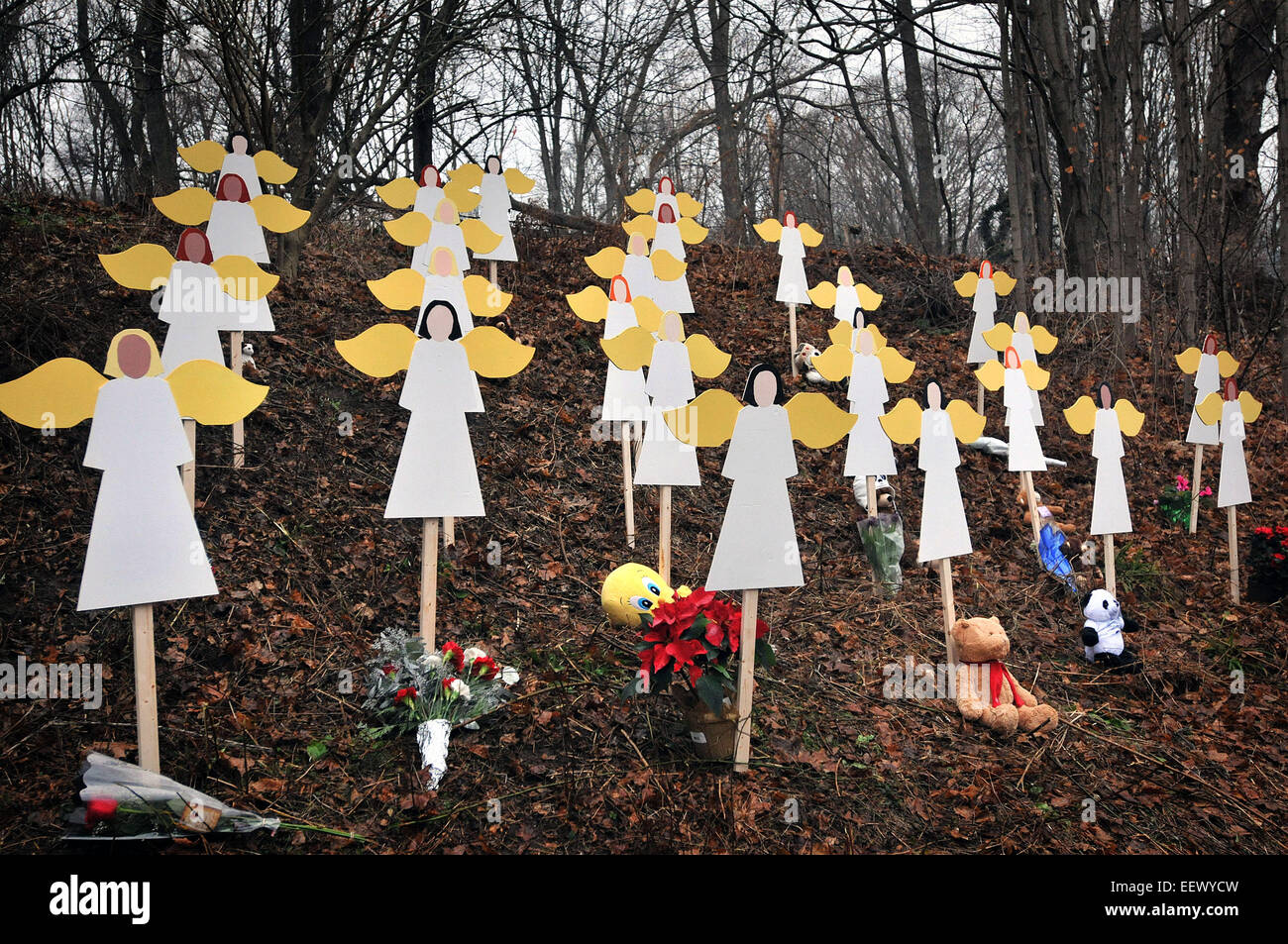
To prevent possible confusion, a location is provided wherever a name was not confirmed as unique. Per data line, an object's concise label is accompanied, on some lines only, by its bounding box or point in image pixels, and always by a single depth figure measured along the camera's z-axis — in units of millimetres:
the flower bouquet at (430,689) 3166
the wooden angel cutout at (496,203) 6602
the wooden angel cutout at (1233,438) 5406
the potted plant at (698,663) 3170
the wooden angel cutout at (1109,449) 4941
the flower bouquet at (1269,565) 5324
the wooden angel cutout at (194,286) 3932
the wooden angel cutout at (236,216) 4801
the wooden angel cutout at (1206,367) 5840
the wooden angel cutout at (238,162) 5180
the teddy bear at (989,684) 3908
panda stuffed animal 4512
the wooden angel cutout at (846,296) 6758
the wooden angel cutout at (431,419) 3516
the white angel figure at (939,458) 4160
